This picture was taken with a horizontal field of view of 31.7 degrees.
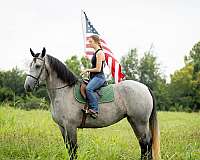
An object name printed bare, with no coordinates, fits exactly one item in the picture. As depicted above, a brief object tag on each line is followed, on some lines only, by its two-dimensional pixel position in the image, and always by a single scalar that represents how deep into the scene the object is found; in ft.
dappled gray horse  22.66
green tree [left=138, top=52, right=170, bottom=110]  177.31
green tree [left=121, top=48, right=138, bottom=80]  197.98
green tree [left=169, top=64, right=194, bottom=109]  160.86
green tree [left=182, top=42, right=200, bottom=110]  159.49
